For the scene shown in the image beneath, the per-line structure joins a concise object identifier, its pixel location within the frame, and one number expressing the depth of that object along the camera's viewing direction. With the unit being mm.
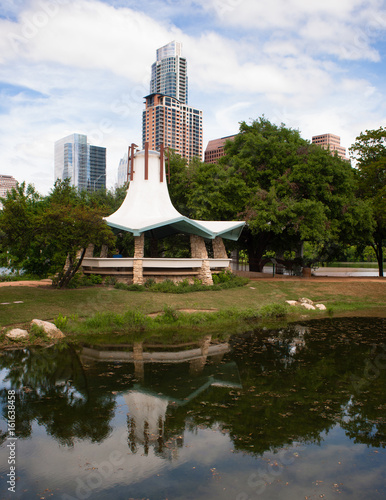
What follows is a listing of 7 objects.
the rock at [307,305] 18656
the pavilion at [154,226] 21516
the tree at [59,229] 15586
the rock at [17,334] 11641
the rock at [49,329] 12203
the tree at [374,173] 30531
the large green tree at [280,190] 25781
